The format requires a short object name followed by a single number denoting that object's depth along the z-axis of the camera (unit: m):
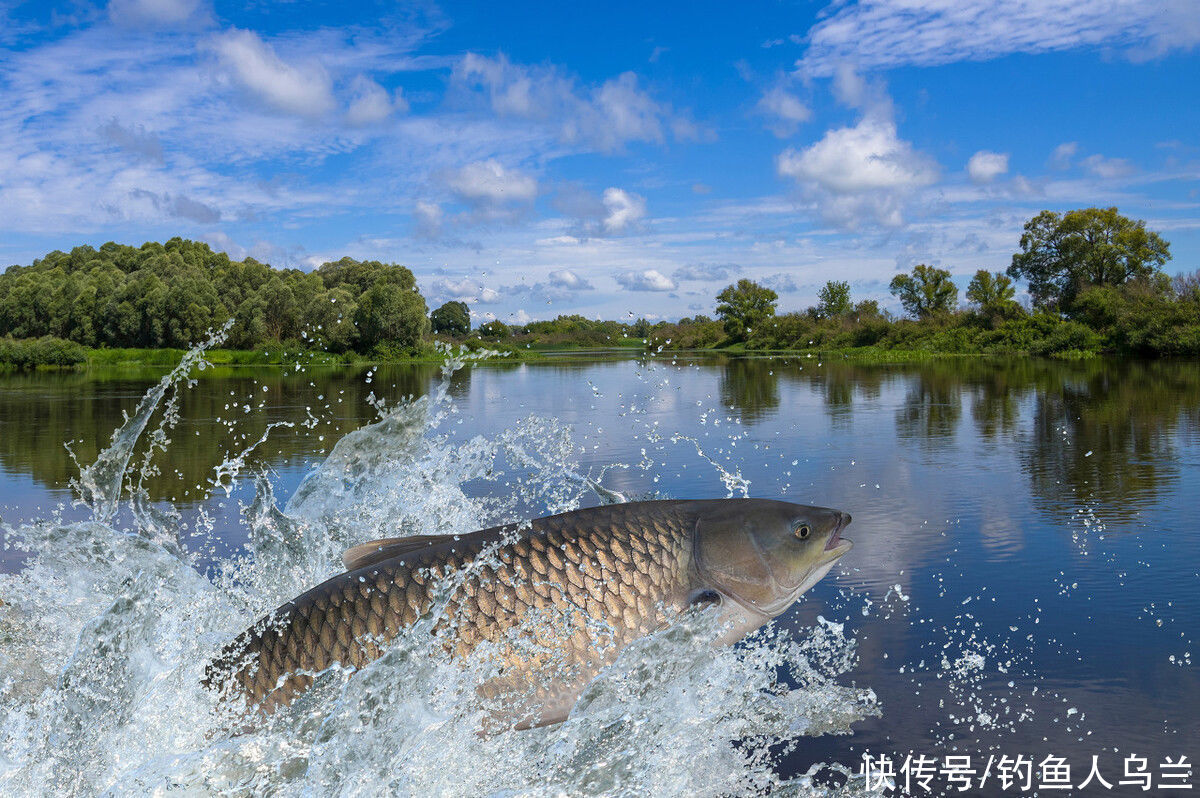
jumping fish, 2.70
